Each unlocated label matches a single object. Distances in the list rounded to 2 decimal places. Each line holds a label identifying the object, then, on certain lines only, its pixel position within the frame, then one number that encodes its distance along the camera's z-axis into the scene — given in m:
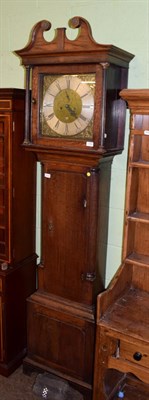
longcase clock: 1.91
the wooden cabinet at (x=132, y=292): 1.80
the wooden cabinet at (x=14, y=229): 2.22
